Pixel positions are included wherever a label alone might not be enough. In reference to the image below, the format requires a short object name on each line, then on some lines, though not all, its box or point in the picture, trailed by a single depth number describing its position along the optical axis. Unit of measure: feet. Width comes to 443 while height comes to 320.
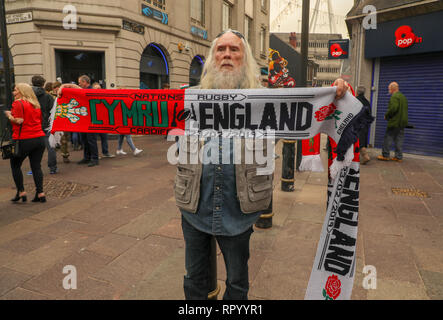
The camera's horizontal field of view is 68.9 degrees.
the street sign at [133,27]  42.93
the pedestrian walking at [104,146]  29.86
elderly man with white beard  6.47
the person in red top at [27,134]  16.40
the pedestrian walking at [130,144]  30.99
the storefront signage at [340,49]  38.77
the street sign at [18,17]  38.99
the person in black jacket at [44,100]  21.57
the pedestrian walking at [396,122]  28.66
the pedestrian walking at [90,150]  26.18
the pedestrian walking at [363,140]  26.81
